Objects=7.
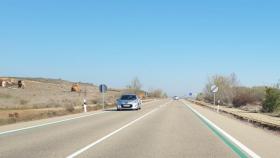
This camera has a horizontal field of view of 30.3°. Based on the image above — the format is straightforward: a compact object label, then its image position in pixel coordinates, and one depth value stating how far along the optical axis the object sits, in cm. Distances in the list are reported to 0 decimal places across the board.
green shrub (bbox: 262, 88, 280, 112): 6681
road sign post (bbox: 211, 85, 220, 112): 5159
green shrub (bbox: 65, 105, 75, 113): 4265
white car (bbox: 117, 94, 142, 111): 4856
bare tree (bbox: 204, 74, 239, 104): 10851
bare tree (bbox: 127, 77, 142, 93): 14400
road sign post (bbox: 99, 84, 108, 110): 5169
